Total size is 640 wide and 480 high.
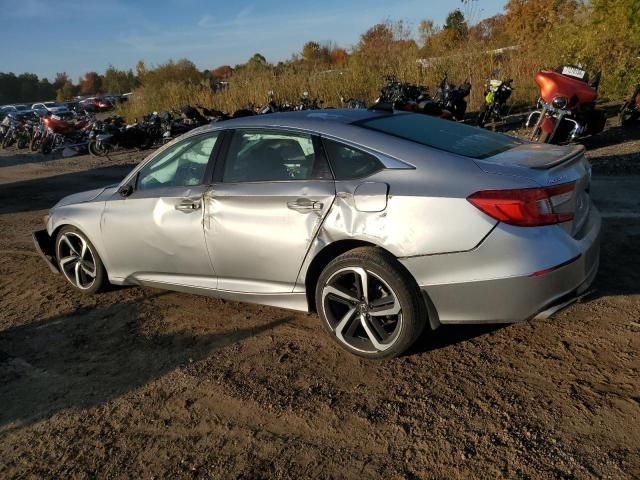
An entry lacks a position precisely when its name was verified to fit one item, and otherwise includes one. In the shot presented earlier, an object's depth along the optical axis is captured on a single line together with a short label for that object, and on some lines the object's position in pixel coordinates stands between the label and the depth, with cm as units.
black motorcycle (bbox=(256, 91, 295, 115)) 1642
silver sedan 290
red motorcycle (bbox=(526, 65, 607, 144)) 892
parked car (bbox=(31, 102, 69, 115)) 4140
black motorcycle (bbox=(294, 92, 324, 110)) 1697
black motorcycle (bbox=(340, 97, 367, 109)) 1495
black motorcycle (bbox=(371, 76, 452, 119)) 1183
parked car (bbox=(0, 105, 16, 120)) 3486
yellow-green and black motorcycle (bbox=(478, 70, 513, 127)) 1224
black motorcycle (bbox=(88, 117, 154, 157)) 1650
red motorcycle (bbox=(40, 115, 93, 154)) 1867
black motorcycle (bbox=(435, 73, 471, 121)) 1375
